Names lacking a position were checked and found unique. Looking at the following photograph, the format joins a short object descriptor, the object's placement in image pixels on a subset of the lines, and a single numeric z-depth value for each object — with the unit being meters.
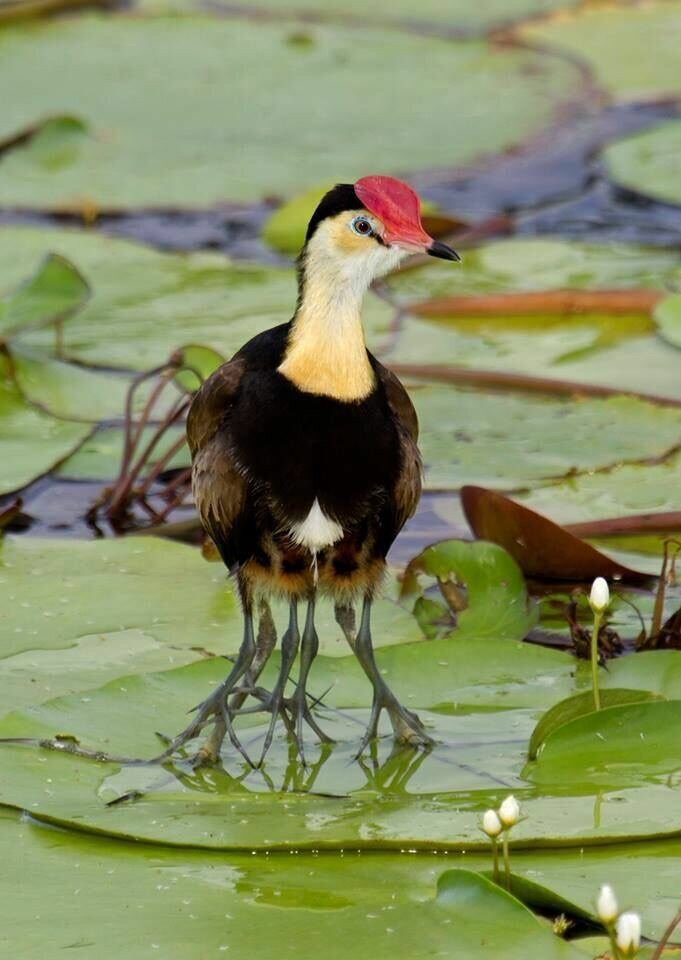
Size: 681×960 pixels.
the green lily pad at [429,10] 16.47
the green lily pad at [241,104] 13.02
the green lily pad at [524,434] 8.80
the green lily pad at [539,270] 11.09
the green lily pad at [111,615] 7.01
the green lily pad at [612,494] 8.30
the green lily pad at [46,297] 9.61
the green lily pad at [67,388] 9.45
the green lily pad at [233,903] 5.11
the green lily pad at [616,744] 6.04
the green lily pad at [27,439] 8.54
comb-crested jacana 6.18
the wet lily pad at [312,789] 5.66
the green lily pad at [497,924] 5.00
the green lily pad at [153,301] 10.32
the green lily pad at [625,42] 14.73
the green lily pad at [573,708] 6.12
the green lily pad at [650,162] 12.39
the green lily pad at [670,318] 10.00
